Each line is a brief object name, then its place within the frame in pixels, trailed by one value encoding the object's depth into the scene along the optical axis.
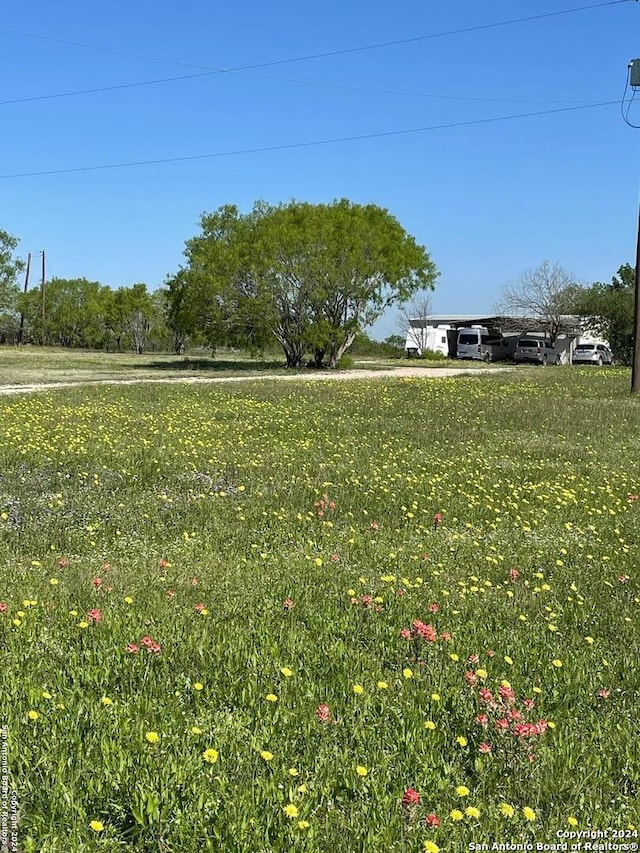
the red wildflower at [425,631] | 4.32
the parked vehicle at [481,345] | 58.75
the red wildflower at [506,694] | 3.70
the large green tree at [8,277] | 59.28
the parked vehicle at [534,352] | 54.47
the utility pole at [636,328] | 21.77
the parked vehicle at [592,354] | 57.06
